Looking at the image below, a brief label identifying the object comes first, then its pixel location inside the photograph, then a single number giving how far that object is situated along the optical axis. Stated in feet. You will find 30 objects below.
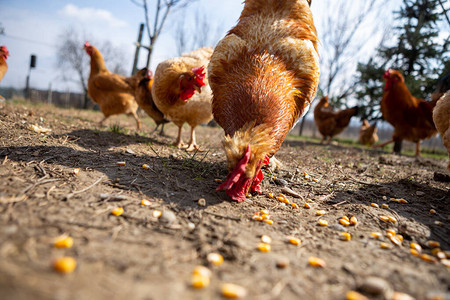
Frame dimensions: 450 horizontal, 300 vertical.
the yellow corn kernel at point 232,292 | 0.63
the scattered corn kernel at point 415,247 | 0.87
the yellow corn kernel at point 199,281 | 0.64
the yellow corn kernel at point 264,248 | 0.78
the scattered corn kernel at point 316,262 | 0.75
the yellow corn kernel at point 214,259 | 0.72
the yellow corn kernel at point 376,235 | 0.92
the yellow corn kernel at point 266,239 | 0.82
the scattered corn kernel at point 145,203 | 0.92
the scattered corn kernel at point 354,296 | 0.65
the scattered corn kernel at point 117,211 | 0.84
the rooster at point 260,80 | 0.97
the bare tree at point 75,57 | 57.40
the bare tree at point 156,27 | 20.37
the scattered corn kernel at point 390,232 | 0.93
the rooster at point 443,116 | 1.43
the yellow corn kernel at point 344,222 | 0.98
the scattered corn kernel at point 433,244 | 0.89
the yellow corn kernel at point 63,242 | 0.67
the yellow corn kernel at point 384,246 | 0.86
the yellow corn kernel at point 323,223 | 0.97
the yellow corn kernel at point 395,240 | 0.89
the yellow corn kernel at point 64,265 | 0.61
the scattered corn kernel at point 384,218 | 1.03
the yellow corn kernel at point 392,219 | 1.03
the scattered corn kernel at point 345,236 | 0.89
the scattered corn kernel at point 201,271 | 0.67
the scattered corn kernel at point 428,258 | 0.81
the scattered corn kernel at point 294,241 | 0.83
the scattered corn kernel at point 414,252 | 0.83
